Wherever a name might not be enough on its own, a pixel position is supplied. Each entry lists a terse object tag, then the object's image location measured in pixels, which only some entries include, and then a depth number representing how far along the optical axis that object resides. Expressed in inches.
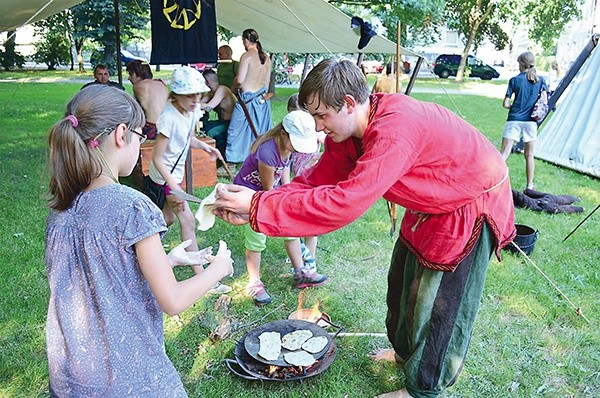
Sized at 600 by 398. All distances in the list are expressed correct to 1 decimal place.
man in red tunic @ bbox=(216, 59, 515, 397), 72.0
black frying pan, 110.9
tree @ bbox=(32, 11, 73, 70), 1060.5
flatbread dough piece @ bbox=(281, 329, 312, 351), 113.0
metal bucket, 173.8
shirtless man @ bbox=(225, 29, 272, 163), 278.4
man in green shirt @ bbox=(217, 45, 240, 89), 324.5
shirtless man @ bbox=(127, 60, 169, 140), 245.9
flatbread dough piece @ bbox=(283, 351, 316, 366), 107.9
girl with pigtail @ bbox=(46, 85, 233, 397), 60.2
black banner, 228.2
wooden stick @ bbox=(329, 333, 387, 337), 128.9
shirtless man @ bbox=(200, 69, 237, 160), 297.6
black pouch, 151.2
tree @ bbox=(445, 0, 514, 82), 1004.6
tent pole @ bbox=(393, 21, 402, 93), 170.1
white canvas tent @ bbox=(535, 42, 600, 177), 295.0
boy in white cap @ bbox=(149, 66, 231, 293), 139.4
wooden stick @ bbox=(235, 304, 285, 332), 132.4
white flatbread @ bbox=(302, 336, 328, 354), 112.4
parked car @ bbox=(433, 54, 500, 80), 1111.6
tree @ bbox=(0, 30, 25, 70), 936.9
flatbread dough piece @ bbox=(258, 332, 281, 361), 110.1
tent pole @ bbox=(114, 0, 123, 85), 279.9
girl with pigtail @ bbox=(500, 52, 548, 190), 257.0
